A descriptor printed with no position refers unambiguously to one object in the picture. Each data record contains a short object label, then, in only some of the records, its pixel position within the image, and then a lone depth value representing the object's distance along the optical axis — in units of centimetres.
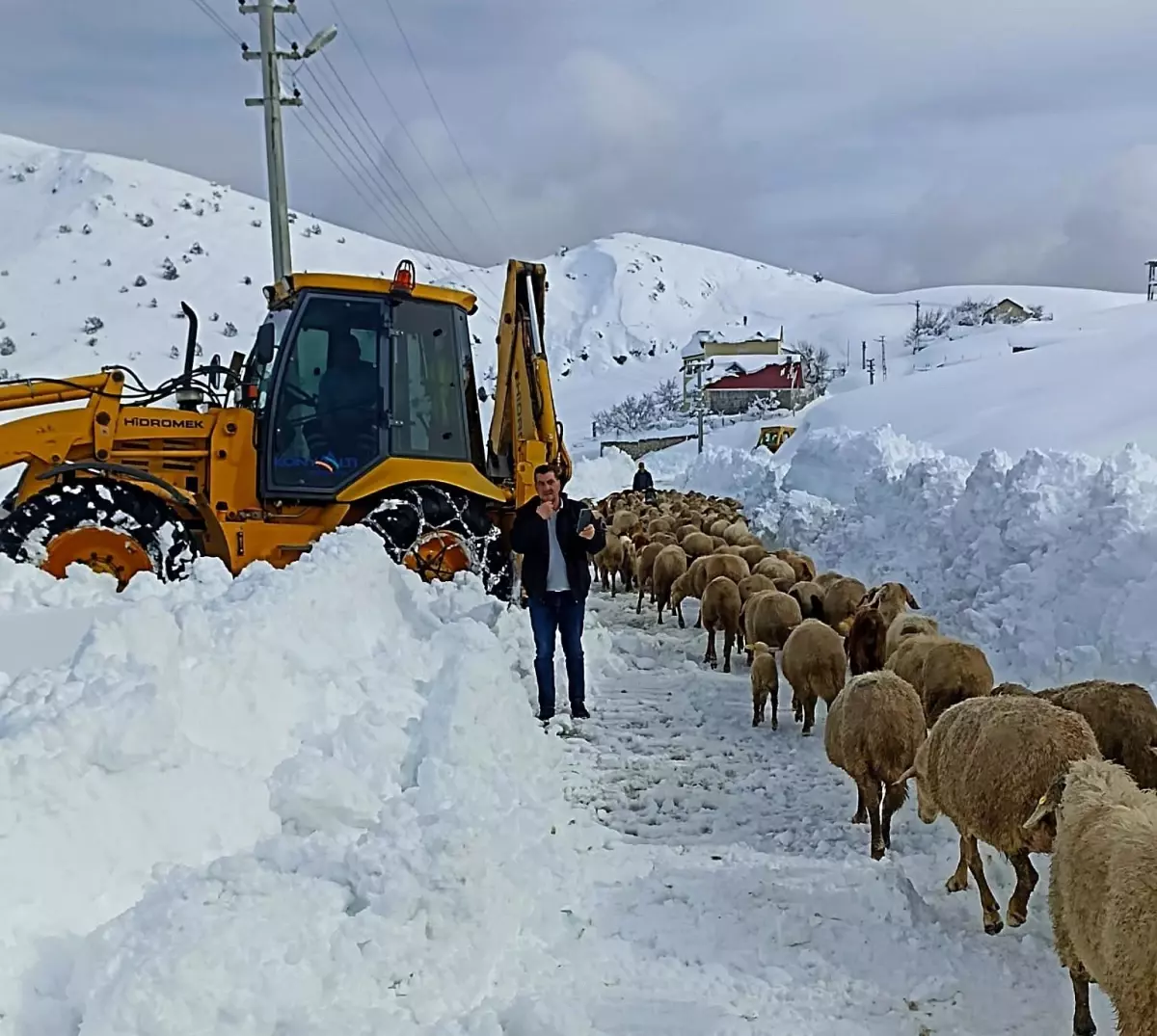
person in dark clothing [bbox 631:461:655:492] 2568
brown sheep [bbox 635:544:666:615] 1259
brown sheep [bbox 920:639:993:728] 608
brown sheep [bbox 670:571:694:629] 1120
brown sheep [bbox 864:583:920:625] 855
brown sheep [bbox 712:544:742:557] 1191
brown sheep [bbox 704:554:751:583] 1071
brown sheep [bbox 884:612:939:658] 743
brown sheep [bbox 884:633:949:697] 642
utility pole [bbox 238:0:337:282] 1568
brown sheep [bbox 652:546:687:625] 1177
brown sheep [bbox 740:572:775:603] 962
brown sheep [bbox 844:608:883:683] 751
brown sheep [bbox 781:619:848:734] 732
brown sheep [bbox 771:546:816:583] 1093
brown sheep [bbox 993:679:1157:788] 493
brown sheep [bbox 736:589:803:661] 844
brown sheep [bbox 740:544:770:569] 1185
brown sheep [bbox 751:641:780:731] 755
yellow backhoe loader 848
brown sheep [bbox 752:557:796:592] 1044
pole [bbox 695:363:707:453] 6212
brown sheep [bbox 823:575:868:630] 897
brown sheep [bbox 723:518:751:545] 1399
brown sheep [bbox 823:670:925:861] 537
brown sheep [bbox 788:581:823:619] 900
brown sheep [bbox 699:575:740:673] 946
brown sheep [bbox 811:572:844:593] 975
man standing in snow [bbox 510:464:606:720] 764
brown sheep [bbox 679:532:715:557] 1273
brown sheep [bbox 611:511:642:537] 1562
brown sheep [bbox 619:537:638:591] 1389
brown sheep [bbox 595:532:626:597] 1419
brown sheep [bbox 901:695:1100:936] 422
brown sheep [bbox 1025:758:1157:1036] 298
